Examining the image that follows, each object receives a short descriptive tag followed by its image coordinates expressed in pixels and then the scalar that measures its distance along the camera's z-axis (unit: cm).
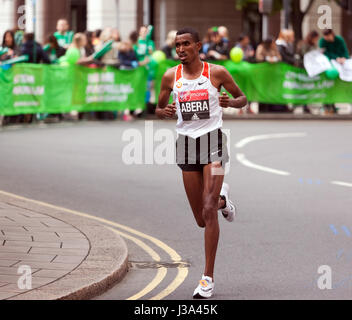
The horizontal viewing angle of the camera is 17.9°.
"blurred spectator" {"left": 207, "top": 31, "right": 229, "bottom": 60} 2753
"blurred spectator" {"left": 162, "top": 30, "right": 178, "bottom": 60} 2791
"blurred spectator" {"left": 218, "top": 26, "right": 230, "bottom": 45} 2798
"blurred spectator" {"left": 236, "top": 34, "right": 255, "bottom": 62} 2866
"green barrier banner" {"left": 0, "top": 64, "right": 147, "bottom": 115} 2322
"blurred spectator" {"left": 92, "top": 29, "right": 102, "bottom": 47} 2689
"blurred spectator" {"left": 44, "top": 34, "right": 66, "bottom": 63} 2562
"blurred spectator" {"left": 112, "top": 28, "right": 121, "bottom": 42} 2734
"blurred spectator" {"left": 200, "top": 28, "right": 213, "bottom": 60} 2770
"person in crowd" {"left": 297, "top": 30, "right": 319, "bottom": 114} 2805
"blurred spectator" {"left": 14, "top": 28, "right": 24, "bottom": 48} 2578
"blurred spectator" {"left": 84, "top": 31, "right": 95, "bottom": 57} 2606
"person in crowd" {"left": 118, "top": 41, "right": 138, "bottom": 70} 2669
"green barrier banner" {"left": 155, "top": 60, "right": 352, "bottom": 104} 2784
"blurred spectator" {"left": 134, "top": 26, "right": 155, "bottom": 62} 2728
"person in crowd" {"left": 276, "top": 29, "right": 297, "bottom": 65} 2791
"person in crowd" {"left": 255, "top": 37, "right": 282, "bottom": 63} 2803
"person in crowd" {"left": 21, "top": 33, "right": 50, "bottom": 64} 2442
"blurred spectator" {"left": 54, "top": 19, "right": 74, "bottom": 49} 2684
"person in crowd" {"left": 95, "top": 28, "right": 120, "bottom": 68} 2630
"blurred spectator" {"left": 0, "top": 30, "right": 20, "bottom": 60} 2403
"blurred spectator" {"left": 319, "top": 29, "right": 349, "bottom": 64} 2784
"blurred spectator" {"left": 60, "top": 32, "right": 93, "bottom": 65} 2527
